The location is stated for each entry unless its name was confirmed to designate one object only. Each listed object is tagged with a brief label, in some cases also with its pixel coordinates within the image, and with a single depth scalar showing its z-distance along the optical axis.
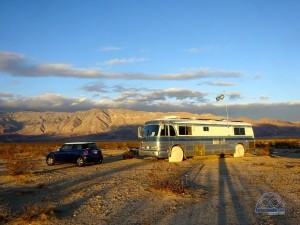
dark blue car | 17.50
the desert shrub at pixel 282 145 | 40.05
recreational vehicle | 17.50
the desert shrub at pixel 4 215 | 6.61
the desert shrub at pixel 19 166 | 13.42
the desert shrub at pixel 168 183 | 9.13
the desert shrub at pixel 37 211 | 6.62
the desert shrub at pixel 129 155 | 22.41
